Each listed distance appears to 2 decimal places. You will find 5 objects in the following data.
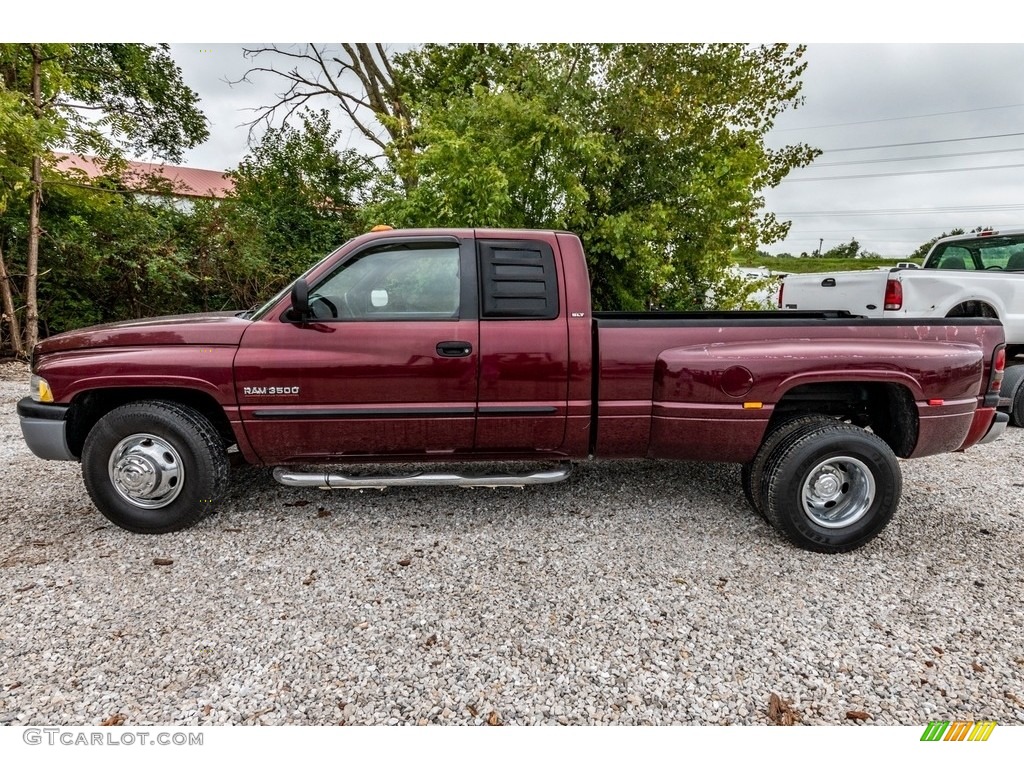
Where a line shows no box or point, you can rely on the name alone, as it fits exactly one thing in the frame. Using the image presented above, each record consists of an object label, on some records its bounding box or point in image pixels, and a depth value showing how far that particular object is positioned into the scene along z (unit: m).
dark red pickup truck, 3.09
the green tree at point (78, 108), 6.84
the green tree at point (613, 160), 7.08
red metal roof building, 8.57
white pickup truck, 5.86
